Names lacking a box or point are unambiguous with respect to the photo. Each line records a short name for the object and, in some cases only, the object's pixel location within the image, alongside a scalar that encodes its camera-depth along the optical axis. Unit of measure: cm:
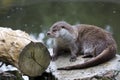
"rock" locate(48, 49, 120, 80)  597
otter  654
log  609
